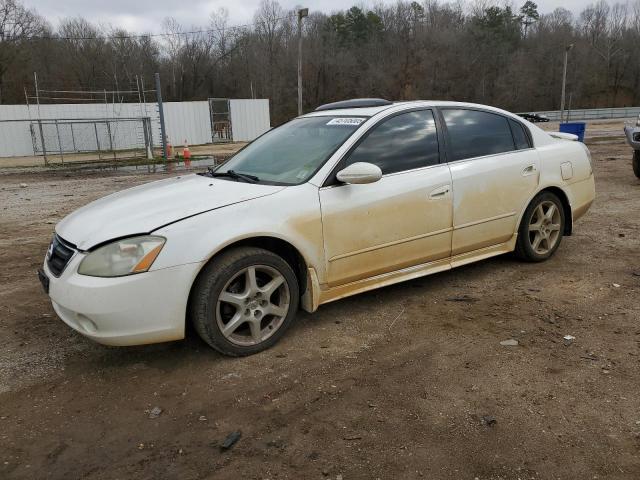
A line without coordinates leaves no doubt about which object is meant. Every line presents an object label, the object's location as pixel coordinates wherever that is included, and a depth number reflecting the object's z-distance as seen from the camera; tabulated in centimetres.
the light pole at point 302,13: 2222
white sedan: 303
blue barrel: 1669
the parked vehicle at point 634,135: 917
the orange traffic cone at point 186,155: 1794
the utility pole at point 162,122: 1816
